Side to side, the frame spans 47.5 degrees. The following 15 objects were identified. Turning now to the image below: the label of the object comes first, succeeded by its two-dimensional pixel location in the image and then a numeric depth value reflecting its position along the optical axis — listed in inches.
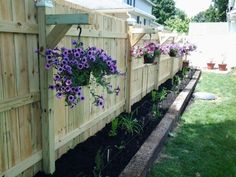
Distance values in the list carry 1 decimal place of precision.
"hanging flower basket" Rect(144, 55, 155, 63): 209.8
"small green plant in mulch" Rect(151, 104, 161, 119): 199.8
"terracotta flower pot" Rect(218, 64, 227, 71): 580.4
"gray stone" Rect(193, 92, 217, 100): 296.1
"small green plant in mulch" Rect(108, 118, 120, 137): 154.7
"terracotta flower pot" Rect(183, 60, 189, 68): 501.6
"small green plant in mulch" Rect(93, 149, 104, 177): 111.4
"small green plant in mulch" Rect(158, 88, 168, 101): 244.4
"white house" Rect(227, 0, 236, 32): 747.4
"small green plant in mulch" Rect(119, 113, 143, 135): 163.0
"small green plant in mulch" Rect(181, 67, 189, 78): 403.1
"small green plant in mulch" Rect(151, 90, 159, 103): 243.8
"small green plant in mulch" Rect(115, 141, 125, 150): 139.5
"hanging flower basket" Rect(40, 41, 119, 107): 89.6
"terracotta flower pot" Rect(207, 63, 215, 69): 605.9
